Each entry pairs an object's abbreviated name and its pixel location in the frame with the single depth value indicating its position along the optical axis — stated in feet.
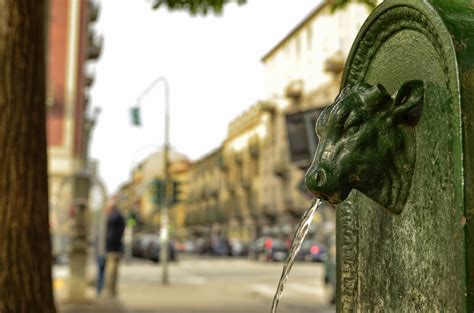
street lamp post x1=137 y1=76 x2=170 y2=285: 67.51
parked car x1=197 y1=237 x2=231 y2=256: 175.83
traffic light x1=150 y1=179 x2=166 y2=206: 74.23
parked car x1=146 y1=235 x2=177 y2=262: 123.95
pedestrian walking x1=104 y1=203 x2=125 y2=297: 45.39
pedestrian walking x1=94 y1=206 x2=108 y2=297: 47.91
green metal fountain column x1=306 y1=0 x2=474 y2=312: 6.65
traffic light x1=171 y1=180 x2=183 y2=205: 73.20
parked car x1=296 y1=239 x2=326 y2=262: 126.31
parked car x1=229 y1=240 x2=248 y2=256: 169.17
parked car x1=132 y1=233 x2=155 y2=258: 141.01
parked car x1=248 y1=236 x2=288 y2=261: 127.34
